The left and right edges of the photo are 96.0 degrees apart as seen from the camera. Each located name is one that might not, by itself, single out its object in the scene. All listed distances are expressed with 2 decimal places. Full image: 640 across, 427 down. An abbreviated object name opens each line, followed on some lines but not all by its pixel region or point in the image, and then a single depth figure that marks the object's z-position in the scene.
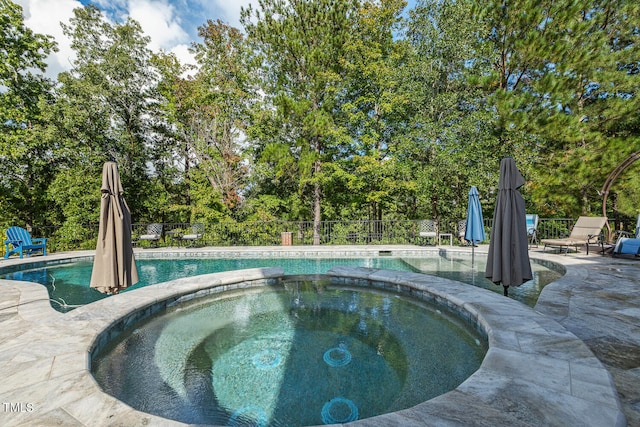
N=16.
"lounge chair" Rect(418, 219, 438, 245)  11.69
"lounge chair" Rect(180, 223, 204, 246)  11.48
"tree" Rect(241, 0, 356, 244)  11.66
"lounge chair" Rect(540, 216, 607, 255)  7.52
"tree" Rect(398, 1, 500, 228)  11.38
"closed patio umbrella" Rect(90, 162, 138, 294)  3.83
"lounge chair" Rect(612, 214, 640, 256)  6.69
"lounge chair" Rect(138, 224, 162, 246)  11.70
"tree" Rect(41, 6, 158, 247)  12.37
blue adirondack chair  8.72
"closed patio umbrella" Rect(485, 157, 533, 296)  3.81
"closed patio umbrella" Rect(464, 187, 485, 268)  6.92
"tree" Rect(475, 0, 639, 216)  9.28
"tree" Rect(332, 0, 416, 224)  12.16
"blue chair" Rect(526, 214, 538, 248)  9.84
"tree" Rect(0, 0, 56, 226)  11.68
